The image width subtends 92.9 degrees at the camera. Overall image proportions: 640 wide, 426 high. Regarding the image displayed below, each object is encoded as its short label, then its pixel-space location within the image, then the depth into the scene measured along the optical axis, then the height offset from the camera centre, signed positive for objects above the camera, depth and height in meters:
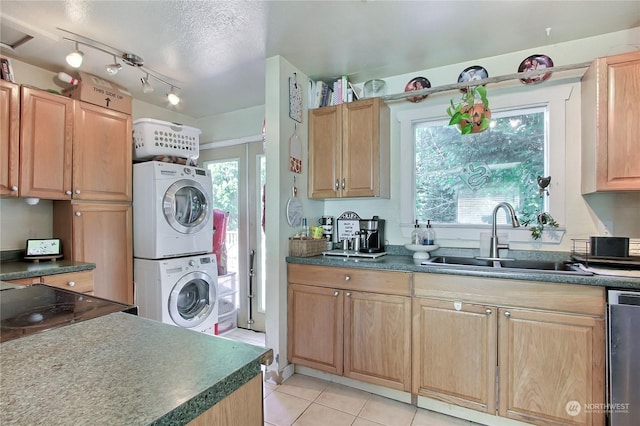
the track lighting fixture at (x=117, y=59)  2.00 +1.19
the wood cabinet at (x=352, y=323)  2.00 -0.77
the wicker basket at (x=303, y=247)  2.38 -0.27
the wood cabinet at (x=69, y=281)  1.93 -0.45
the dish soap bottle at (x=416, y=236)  2.40 -0.18
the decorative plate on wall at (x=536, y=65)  2.12 +1.04
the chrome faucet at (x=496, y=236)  2.07 -0.16
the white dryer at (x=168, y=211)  2.57 +0.02
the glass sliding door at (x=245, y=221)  3.35 -0.08
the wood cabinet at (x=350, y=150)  2.41 +0.53
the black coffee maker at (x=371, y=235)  2.52 -0.18
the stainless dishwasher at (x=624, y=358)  1.47 -0.71
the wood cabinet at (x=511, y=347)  1.57 -0.75
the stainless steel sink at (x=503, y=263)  2.02 -0.35
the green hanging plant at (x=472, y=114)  2.06 +0.69
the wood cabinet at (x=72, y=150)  2.18 +0.50
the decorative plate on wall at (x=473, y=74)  2.29 +1.06
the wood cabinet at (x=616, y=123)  1.73 +0.53
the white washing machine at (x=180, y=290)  2.53 -0.68
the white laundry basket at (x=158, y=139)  2.71 +0.68
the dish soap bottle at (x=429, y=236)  2.37 -0.18
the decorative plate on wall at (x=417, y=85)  2.47 +1.05
